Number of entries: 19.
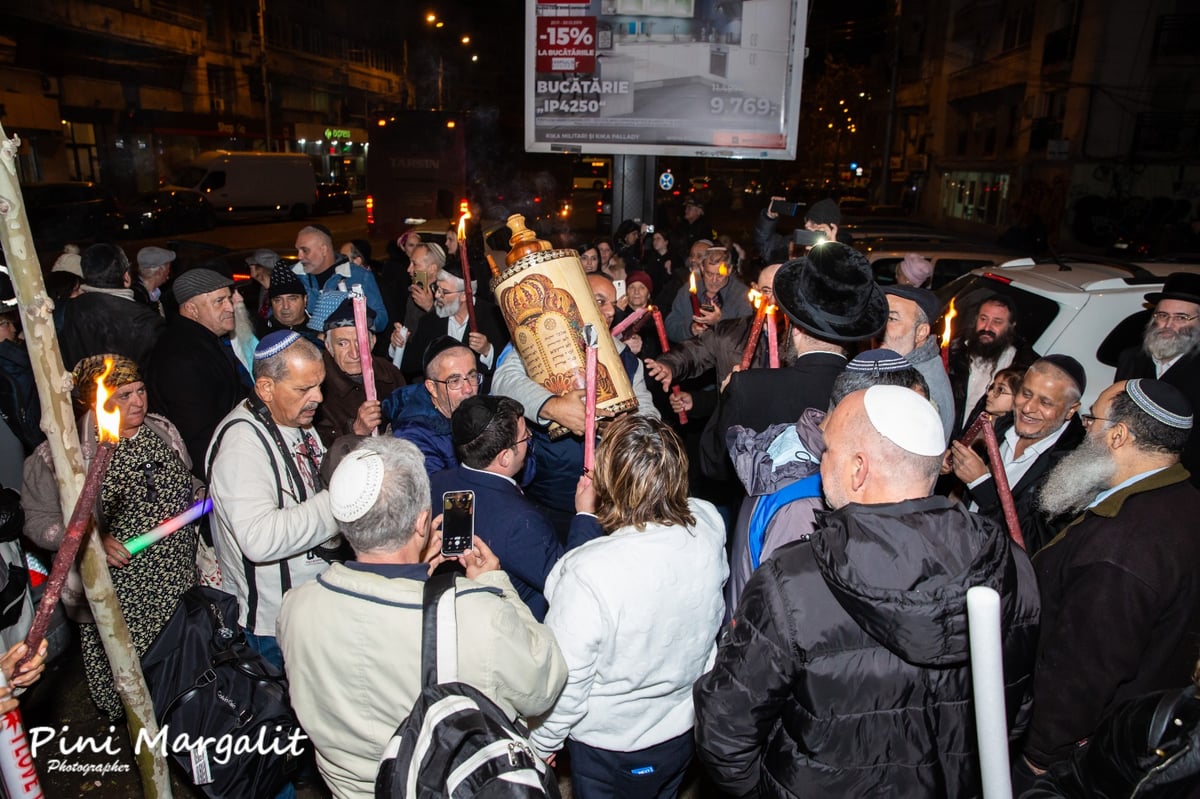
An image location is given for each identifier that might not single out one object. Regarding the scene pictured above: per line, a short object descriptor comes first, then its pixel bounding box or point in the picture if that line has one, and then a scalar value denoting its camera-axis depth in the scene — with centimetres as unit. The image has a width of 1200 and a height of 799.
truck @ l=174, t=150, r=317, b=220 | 3094
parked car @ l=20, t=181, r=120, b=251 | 2159
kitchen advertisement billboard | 1054
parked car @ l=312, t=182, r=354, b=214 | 3667
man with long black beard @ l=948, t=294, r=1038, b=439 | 506
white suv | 629
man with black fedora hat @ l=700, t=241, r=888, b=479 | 331
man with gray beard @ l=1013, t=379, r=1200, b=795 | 255
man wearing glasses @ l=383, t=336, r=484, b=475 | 374
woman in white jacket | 247
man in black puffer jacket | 185
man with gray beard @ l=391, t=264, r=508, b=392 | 575
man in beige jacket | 203
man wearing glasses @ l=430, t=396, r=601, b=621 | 291
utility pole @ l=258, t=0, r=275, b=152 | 3631
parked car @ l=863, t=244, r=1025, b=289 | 922
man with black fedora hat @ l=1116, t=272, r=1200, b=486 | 476
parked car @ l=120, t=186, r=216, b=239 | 2553
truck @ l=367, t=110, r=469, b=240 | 2020
